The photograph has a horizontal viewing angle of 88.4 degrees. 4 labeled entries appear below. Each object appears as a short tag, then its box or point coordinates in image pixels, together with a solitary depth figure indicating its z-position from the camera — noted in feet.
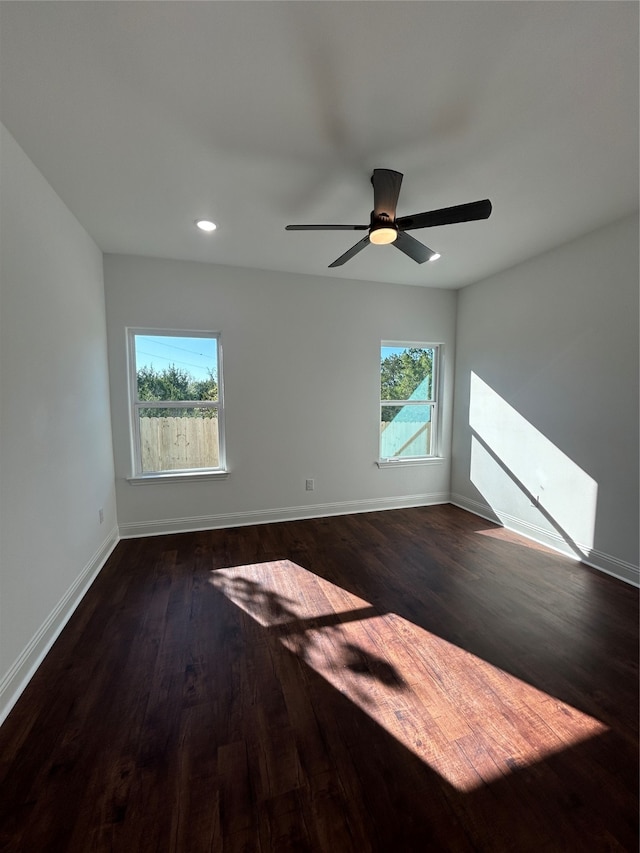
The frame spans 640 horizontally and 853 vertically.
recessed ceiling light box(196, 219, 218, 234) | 8.25
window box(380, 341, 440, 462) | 13.46
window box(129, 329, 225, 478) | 10.80
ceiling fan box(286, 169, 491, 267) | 5.83
